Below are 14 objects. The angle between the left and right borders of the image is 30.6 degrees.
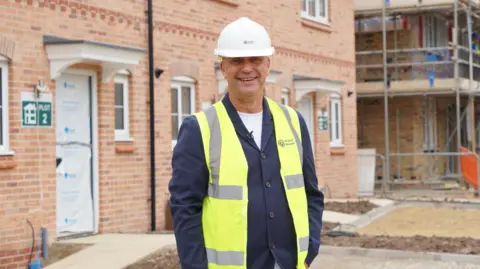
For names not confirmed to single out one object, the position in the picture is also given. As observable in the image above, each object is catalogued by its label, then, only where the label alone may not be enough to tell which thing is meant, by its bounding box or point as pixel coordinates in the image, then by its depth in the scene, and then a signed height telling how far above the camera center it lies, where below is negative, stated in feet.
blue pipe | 35.53 -3.94
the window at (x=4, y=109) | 34.68 +1.52
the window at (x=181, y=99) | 48.01 +2.53
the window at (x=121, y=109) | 42.91 +1.82
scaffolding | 80.94 +7.74
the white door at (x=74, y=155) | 38.96 -0.39
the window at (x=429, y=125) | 87.15 +1.66
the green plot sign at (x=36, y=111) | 35.60 +1.51
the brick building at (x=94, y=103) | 35.14 +2.04
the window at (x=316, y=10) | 66.44 +10.34
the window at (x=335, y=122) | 70.18 +1.70
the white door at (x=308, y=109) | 66.08 +2.60
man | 12.72 -0.53
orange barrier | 74.02 -2.38
